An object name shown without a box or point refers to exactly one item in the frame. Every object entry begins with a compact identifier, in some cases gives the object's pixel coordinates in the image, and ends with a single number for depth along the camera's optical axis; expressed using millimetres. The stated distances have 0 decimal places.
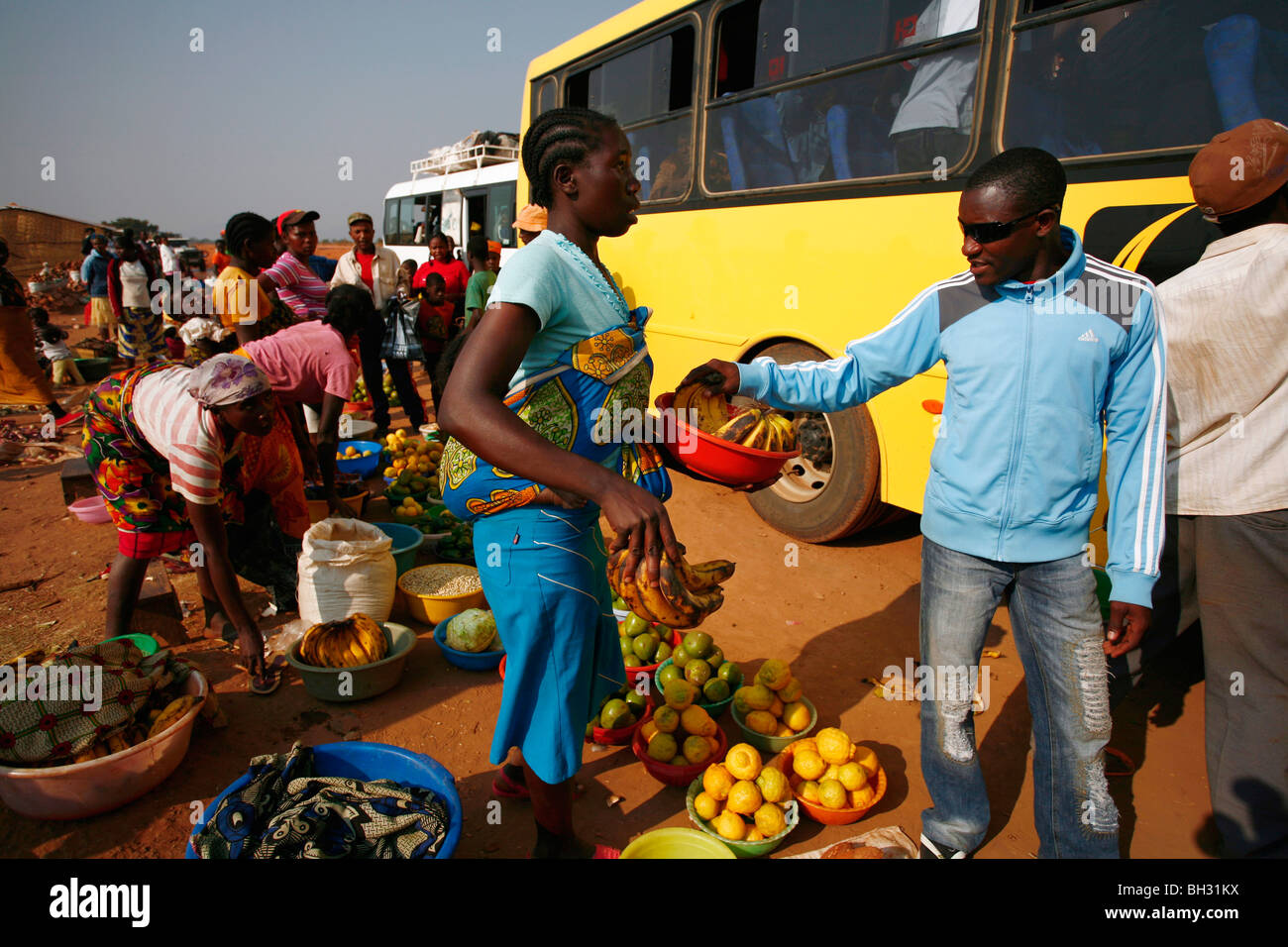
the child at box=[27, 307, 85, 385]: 11250
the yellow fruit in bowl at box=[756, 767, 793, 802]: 2756
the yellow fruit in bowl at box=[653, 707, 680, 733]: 3129
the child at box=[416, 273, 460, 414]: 9047
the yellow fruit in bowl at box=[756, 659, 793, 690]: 3361
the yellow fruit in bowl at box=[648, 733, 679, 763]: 3064
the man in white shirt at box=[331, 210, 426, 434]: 7916
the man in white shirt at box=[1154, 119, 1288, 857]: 2283
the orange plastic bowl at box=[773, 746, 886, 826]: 2807
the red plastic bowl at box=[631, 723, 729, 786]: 3027
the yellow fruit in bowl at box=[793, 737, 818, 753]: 3035
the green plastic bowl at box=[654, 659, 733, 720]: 3439
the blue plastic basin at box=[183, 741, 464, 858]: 2662
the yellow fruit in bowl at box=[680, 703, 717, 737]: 3178
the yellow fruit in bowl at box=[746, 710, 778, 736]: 3277
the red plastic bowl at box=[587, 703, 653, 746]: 3301
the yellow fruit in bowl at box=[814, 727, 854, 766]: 2945
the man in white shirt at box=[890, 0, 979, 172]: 3965
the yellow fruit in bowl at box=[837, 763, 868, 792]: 2840
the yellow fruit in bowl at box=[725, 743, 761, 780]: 2811
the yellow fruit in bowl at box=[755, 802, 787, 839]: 2664
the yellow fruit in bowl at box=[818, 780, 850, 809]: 2814
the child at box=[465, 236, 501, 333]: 7863
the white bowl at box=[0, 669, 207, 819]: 2666
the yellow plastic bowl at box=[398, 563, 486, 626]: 4406
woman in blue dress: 1478
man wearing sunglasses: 2025
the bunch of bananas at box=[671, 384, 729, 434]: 2324
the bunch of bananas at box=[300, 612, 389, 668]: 3637
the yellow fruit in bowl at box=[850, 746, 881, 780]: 2945
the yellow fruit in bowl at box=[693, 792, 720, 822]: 2750
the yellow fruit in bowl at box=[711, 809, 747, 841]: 2641
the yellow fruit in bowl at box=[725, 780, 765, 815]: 2705
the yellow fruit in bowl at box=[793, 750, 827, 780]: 2932
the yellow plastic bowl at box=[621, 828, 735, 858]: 2264
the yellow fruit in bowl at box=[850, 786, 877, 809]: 2830
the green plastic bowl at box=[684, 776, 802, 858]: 2617
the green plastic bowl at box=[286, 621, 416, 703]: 3564
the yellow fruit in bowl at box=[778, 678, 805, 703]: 3387
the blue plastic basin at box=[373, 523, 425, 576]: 4875
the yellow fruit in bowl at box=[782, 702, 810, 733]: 3309
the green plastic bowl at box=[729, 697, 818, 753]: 3232
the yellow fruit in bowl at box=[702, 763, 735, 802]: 2789
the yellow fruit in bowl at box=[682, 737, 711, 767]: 3061
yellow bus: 3318
